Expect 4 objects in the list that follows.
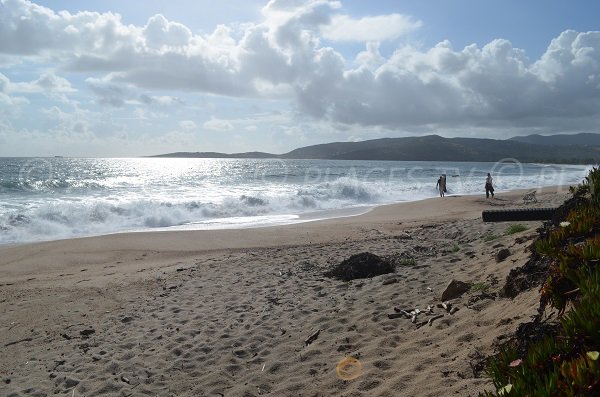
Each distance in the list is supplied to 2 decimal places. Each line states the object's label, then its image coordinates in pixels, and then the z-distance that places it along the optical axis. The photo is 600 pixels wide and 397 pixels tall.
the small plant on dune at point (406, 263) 7.96
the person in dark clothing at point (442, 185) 29.02
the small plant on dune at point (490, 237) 8.73
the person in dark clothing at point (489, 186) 25.62
